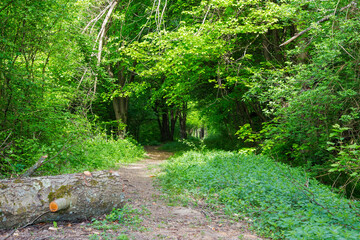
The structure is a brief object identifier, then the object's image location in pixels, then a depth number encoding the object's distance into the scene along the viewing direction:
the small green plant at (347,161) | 4.09
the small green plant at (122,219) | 3.81
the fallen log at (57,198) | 3.50
